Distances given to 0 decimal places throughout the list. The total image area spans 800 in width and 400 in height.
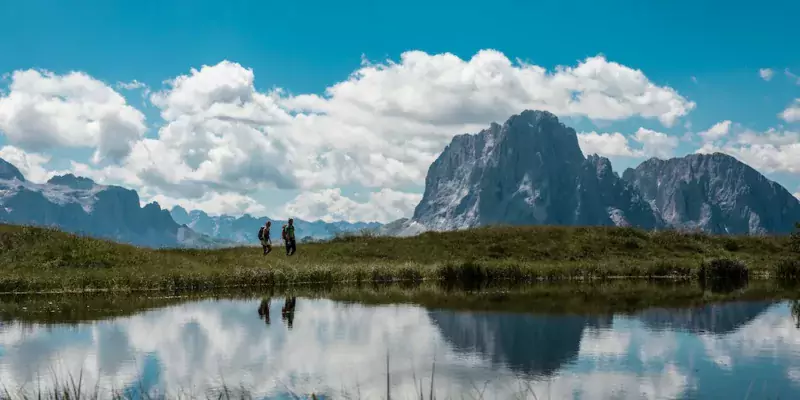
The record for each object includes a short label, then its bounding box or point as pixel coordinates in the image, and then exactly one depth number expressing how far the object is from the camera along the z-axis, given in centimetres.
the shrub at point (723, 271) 6638
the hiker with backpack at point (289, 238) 6480
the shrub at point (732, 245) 8381
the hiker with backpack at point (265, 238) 6631
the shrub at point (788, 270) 6869
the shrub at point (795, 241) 7256
